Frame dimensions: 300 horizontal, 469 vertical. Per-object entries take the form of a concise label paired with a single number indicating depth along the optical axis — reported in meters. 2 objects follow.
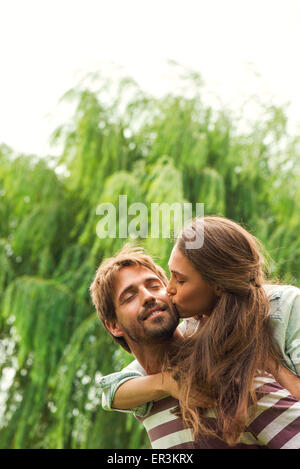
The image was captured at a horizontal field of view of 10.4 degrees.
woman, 3.39
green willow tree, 6.01
